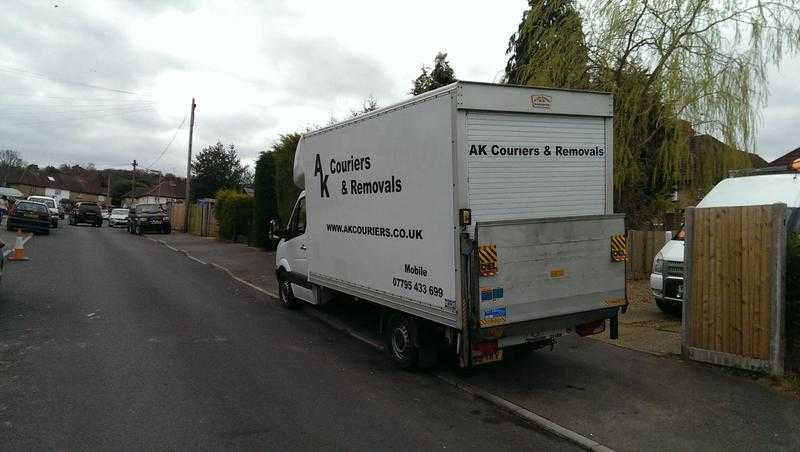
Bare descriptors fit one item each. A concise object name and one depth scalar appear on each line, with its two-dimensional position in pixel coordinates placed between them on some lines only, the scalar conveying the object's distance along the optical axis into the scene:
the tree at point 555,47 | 14.55
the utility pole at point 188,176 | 35.06
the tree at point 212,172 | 51.25
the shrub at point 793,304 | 5.71
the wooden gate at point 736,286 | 5.71
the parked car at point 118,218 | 39.69
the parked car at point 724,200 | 8.15
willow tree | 13.26
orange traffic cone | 15.62
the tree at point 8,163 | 87.31
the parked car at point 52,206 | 31.23
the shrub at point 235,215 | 25.86
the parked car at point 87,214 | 39.44
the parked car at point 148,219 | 31.95
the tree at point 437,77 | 23.60
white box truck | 5.29
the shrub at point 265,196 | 21.58
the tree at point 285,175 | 18.12
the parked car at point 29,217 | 25.66
